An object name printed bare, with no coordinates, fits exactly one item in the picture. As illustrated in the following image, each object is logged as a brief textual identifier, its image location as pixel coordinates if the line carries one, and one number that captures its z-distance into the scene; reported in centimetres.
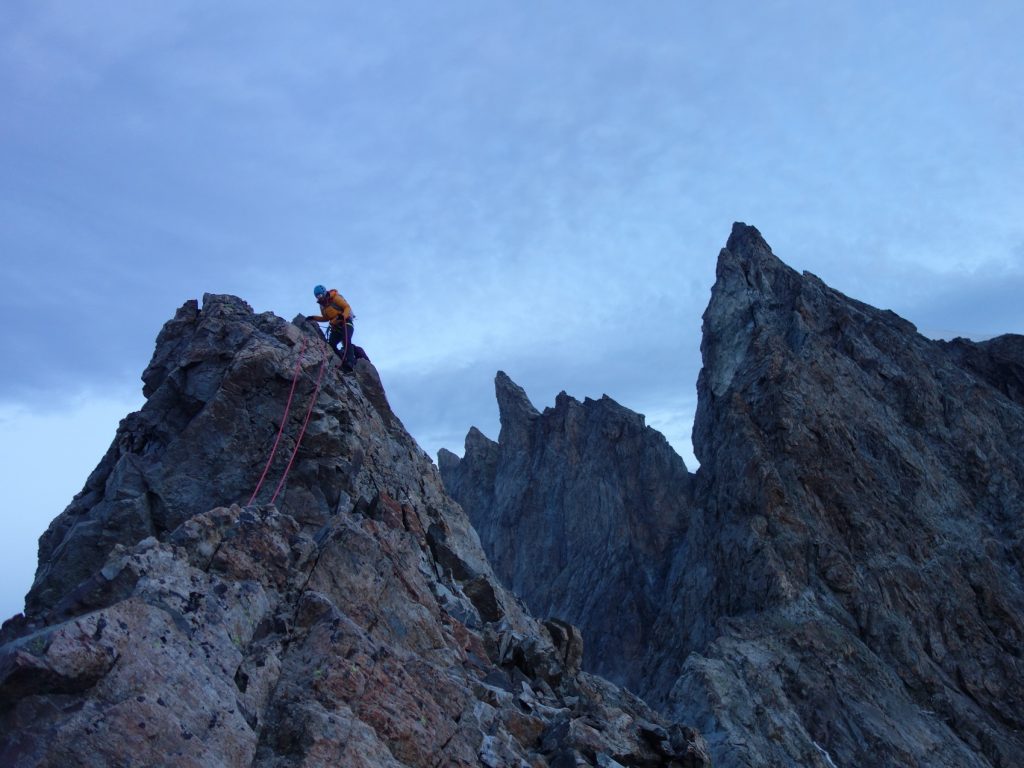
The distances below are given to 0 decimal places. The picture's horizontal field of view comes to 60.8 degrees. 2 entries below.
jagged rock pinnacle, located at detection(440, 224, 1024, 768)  4119
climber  2545
